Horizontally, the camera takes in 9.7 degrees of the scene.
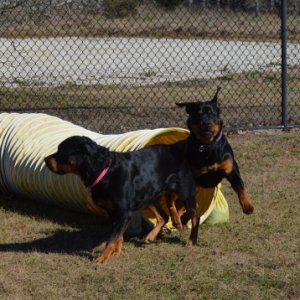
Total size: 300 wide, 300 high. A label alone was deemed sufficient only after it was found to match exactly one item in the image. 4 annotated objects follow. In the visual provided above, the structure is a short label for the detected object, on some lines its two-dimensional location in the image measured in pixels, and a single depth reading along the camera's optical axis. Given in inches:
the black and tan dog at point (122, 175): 491.0
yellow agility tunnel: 576.6
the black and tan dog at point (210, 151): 513.9
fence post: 896.2
